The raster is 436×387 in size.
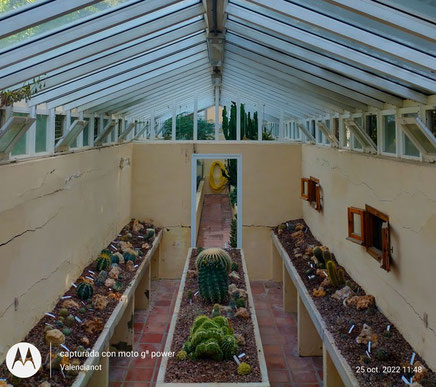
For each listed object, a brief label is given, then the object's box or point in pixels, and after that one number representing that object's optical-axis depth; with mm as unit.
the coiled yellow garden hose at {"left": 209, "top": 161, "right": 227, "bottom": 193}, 15906
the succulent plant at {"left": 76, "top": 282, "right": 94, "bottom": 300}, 5000
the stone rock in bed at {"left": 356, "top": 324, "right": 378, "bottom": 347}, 3822
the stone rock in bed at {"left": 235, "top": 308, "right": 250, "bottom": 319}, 4754
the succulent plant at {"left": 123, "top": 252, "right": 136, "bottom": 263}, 6656
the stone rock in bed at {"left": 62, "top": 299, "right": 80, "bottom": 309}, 4709
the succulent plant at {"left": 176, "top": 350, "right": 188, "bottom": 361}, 3781
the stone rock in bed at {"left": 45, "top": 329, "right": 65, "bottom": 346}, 3854
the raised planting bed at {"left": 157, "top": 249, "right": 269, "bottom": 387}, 3458
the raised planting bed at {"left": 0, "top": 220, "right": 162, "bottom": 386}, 3416
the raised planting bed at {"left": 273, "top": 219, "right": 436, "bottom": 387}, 3314
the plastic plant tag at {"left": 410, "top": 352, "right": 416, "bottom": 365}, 3484
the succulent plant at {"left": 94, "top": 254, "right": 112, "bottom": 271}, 6035
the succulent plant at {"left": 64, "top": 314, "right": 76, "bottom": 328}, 4297
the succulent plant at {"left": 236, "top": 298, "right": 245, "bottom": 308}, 5015
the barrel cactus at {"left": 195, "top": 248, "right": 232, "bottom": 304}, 5184
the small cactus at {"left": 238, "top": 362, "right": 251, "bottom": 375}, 3549
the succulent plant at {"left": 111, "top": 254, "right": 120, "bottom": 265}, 6397
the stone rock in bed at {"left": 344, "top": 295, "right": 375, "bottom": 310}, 4594
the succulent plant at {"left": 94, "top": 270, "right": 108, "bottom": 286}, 5516
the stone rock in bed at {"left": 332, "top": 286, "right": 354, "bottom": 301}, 4957
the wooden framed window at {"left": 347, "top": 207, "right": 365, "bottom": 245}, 4691
